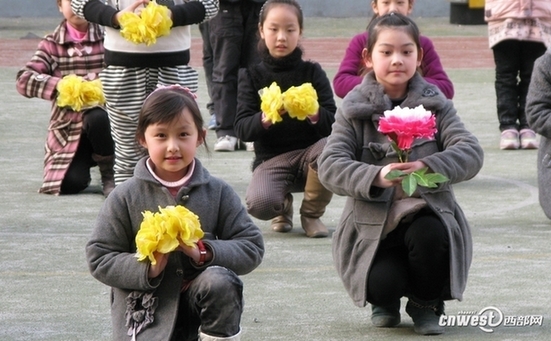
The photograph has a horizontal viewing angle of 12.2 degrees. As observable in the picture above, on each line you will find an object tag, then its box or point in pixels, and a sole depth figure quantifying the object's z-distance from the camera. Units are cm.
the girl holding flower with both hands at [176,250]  893
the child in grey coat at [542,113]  1537
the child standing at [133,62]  1535
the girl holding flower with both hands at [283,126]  1483
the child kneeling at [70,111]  1792
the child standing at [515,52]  2156
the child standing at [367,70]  1572
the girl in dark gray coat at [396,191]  1053
